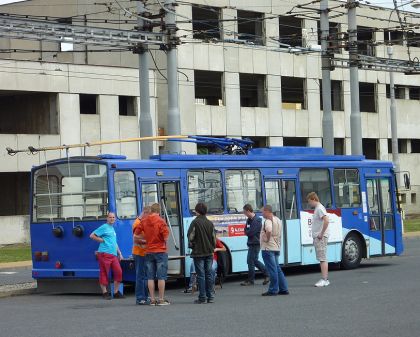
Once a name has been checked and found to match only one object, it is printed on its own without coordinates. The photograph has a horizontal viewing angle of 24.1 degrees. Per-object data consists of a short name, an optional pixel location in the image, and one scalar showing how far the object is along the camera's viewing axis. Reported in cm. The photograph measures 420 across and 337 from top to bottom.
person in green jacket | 1727
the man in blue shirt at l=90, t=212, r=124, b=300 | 1878
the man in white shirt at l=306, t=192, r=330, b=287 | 1950
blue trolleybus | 1986
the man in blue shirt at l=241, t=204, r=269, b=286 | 2081
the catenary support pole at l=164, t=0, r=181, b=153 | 2681
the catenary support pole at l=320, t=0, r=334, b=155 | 3353
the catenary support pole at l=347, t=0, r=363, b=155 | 3409
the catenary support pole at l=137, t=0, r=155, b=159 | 2688
